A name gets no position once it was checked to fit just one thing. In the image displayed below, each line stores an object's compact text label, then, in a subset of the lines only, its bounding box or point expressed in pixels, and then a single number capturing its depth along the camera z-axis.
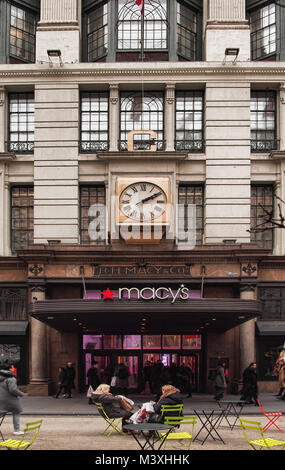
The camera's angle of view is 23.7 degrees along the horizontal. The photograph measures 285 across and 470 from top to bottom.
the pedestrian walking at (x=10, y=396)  16.56
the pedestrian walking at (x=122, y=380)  25.86
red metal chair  17.25
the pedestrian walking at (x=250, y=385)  23.81
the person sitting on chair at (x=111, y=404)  16.83
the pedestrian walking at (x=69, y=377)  27.27
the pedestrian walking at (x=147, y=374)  28.23
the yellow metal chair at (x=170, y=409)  16.27
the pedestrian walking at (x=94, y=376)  26.16
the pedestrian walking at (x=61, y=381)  27.19
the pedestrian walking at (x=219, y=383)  25.62
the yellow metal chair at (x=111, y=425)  16.84
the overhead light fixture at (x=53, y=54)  29.84
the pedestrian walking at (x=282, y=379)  26.50
